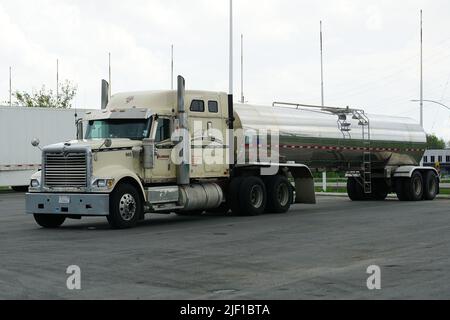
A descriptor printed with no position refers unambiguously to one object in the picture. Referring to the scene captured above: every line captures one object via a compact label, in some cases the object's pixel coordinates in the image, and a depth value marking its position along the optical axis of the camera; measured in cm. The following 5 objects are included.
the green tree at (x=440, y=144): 18916
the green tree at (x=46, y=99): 7964
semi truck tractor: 1764
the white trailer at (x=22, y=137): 3600
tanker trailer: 2314
